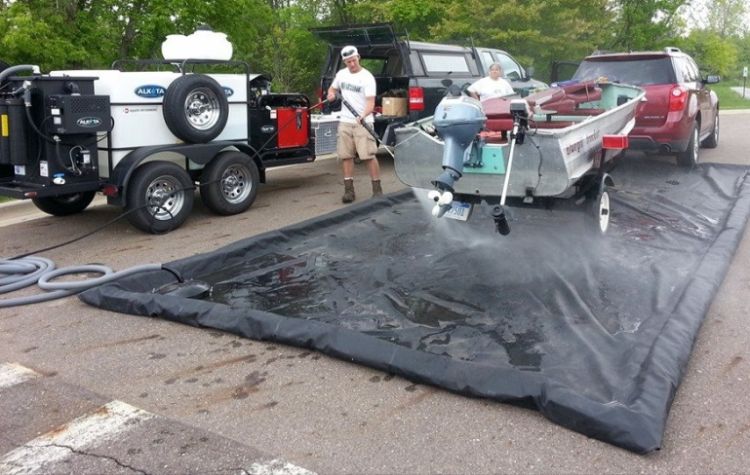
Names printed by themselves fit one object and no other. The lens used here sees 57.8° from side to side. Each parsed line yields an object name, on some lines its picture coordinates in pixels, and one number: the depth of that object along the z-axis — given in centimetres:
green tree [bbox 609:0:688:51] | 2297
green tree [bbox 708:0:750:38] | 5803
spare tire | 710
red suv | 912
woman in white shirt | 923
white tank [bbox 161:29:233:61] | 803
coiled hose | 521
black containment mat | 351
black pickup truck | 1033
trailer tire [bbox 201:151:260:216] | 781
